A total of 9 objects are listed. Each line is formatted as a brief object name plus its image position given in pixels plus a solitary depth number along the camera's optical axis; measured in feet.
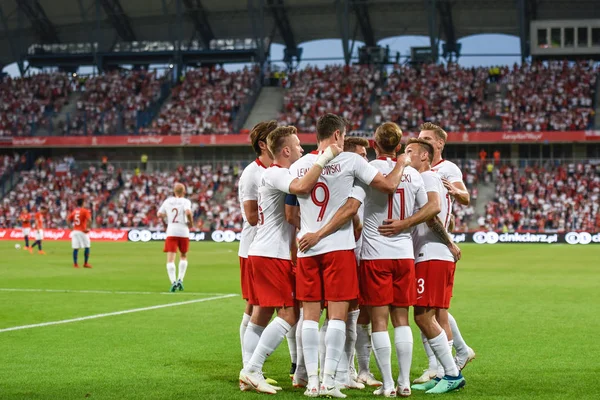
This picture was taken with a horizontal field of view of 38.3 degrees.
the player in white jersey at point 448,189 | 31.73
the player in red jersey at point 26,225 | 134.41
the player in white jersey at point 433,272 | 29.12
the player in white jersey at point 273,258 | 28.90
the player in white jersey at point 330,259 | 27.81
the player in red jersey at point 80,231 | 93.61
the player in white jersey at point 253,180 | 31.53
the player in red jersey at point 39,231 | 127.24
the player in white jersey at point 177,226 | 67.41
